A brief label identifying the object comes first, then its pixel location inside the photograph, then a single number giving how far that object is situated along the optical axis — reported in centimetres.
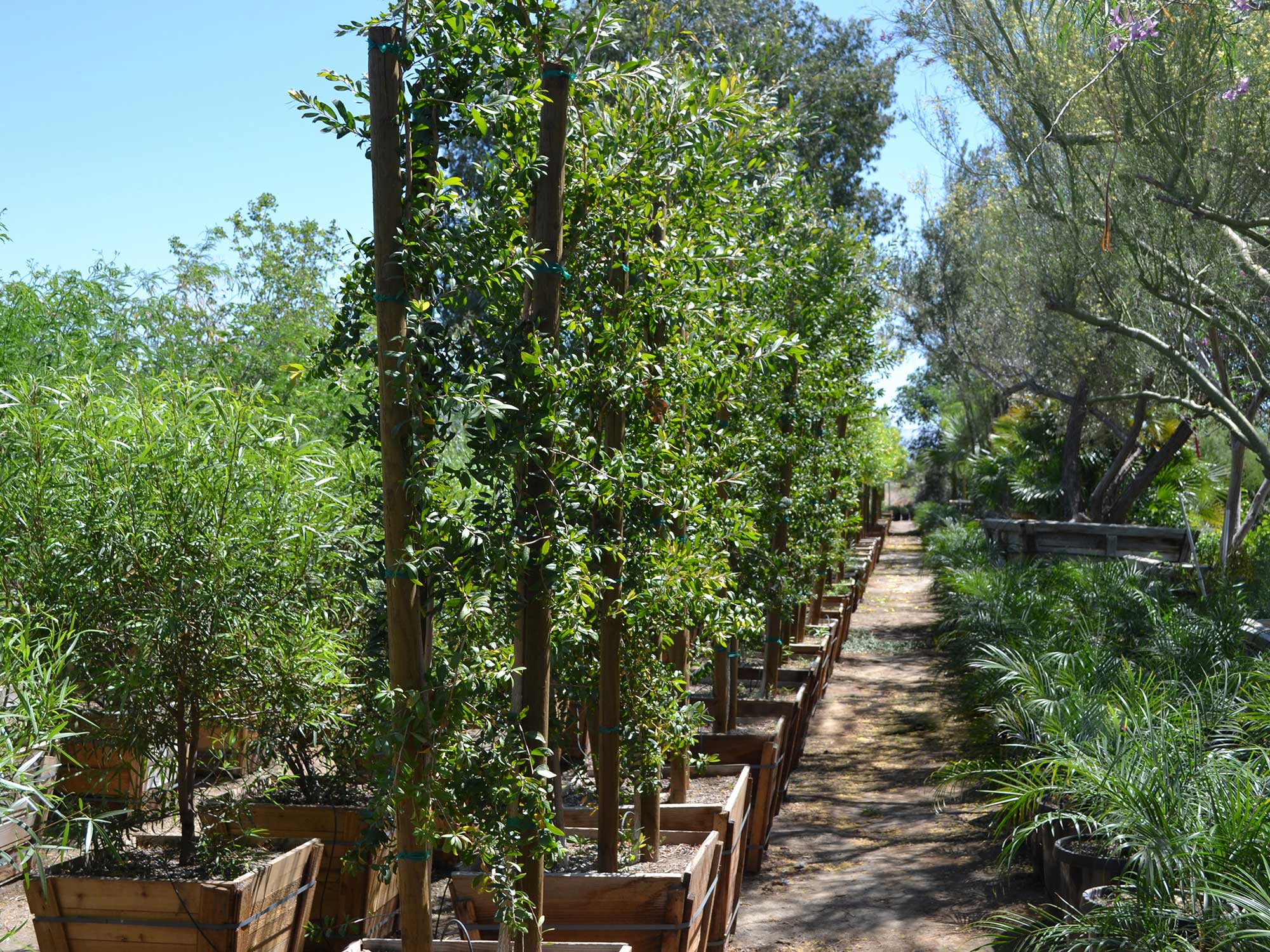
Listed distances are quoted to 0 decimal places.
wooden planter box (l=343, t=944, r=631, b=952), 351
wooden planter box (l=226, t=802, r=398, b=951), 479
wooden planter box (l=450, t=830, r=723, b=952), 396
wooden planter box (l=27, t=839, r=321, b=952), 389
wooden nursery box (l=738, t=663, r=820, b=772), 836
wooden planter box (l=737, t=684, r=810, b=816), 761
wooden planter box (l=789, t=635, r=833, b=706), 1023
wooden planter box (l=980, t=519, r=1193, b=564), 1403
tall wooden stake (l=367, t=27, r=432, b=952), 256
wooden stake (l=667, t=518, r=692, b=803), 543
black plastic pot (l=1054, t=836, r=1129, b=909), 447
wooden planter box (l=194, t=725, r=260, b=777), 438
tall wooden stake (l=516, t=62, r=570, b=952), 316
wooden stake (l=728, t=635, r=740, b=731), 703
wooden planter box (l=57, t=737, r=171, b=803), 425
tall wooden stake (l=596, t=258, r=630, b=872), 429
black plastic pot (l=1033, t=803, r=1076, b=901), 505
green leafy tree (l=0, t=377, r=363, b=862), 407
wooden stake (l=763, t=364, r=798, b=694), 757
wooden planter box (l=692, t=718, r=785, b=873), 623
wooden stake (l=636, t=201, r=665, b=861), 436
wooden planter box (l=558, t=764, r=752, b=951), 486
